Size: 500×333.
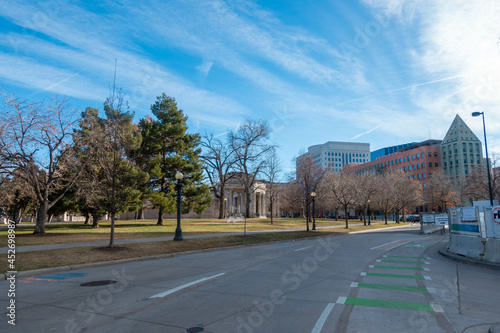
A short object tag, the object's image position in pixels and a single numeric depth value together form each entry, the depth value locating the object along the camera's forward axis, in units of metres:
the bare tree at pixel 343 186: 46.78
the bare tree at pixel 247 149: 47.31
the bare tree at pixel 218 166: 48.38
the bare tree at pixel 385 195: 57.88
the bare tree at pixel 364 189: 52.08
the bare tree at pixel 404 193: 60.12
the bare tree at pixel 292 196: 58.37
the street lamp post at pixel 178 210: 19.43
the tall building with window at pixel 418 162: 107.31
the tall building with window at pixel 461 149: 102.31
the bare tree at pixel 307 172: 35.56
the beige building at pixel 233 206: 66.50
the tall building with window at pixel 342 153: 175.00
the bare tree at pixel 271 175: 48.53
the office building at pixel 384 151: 159.12
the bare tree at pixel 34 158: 17.42
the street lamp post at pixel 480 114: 27.13
